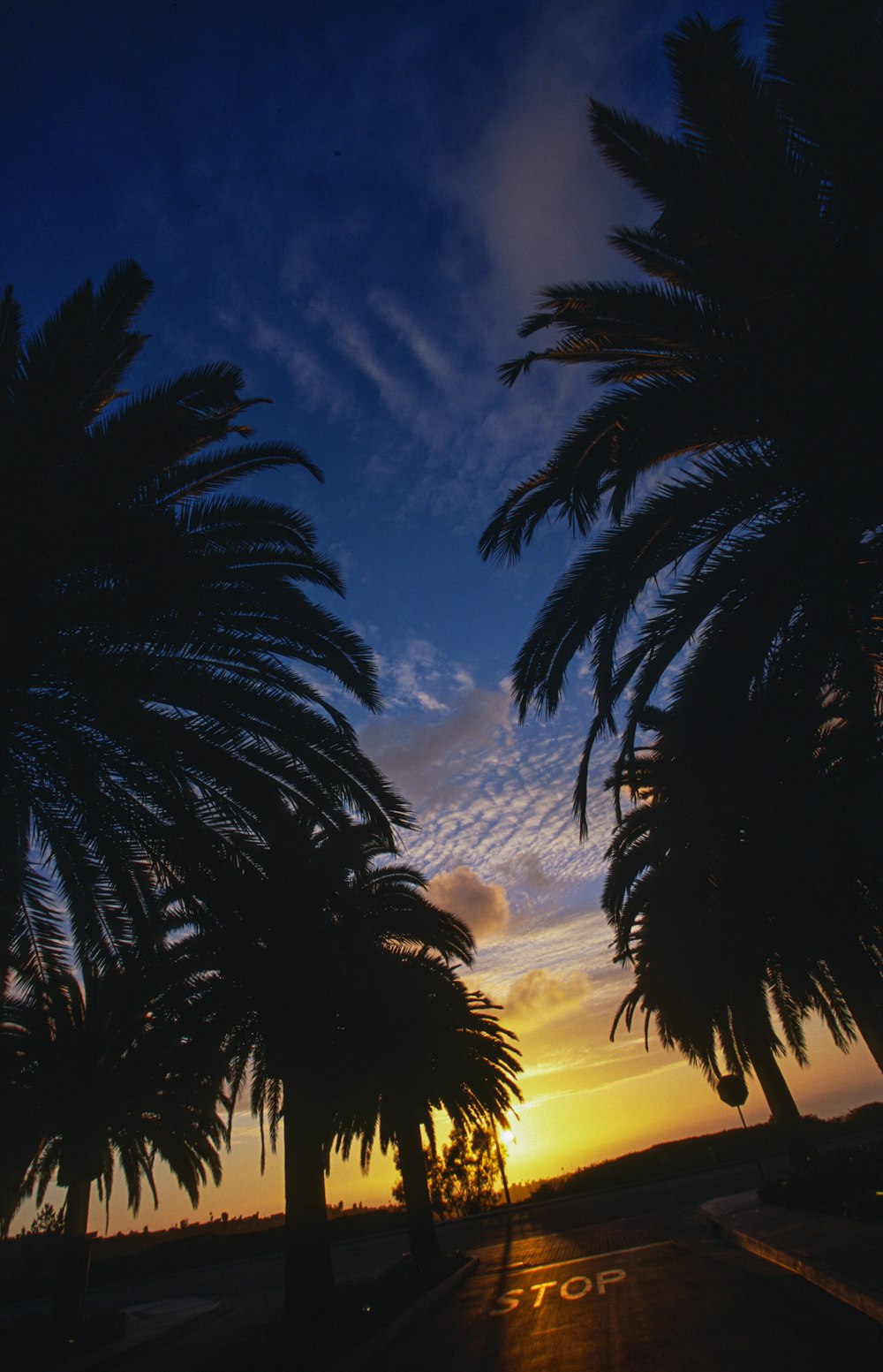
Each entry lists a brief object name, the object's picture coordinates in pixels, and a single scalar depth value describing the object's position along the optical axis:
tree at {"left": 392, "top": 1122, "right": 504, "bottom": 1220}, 35.78
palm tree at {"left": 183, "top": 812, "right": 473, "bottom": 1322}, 11.27
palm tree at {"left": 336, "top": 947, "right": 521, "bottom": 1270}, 14.23
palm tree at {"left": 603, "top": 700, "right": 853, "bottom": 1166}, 9.20
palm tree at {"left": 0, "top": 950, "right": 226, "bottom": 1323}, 13.31
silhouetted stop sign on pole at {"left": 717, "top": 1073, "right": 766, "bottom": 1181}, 16.50
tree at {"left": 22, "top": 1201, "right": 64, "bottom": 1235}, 34.09
